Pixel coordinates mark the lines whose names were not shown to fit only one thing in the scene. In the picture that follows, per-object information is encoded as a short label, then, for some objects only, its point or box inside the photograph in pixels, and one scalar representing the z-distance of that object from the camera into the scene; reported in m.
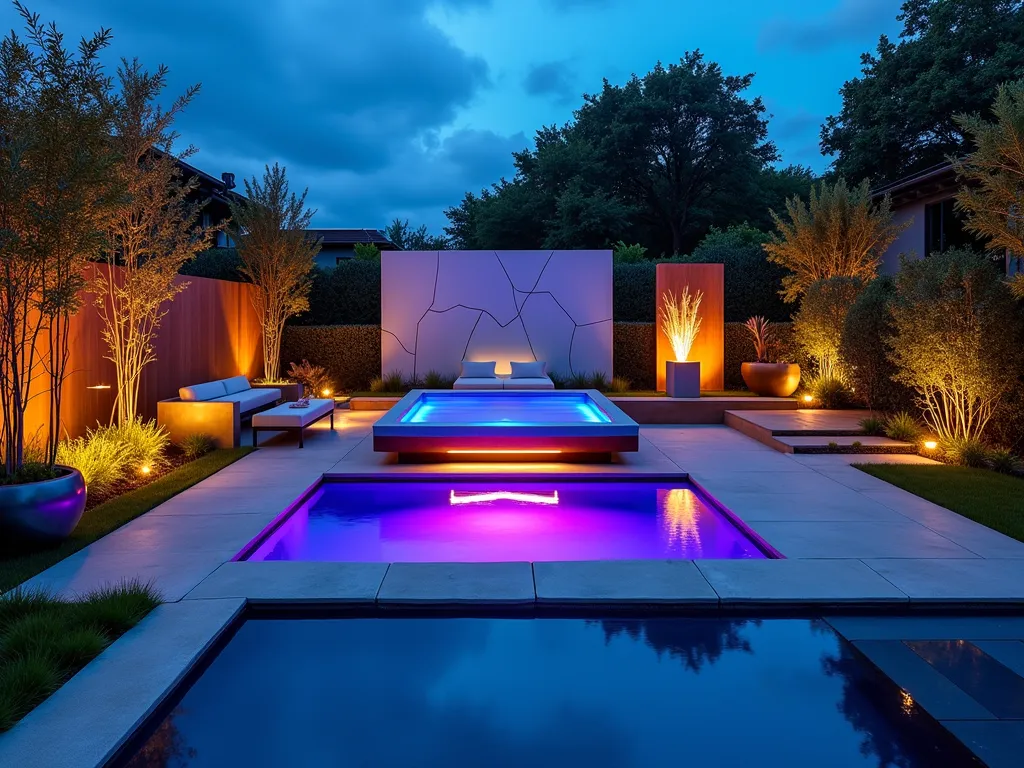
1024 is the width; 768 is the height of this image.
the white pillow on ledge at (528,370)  11.53
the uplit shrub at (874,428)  7.79
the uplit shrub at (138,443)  6.14
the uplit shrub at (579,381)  11.86
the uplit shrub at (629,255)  14.20
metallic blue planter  3.79
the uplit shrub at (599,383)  11.75
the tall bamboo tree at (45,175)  4.00
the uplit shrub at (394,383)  12.08
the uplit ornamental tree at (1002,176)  5.52
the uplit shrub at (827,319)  9.50
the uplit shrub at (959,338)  6.17
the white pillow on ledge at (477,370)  11.66
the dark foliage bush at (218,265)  13.21
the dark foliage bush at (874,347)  8.07
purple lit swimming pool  4.23
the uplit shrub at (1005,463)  6.10
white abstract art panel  12.33
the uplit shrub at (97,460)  5.38
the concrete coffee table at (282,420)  7.54
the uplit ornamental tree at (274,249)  10.53
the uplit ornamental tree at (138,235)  6.62
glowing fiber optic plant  11.29
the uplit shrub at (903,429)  7.40
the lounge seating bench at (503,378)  10.44
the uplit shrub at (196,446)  7.02
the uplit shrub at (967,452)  6.34
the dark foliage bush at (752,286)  12.94
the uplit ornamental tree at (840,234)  10.32
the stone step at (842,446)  7.12
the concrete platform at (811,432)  7.17
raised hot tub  6.73
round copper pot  10.19
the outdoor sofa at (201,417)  7.29
